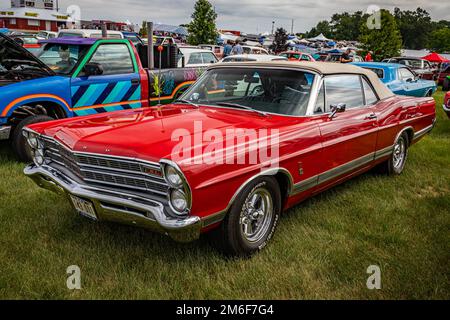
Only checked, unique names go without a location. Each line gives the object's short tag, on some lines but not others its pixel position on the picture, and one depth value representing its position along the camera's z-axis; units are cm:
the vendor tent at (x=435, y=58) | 2080
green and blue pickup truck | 565
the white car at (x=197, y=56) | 1219
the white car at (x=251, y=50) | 2536
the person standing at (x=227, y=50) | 2425
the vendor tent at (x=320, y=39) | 6600
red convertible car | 289
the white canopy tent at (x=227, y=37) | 4812
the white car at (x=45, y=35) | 2987
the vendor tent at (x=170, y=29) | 4441
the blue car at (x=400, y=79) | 1037
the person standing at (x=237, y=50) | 2203
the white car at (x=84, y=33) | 1634
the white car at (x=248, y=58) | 1366
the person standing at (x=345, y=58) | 1958
